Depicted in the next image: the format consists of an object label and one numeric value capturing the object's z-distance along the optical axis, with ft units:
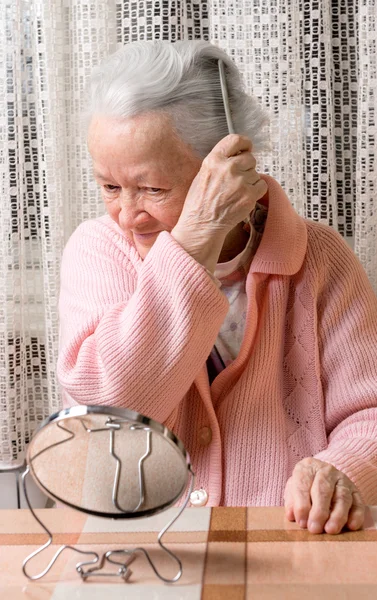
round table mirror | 4.65
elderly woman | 5.76
